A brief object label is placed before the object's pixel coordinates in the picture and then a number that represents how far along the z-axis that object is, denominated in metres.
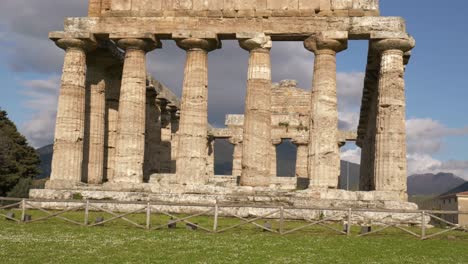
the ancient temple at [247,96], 30.75
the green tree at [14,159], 54.88
